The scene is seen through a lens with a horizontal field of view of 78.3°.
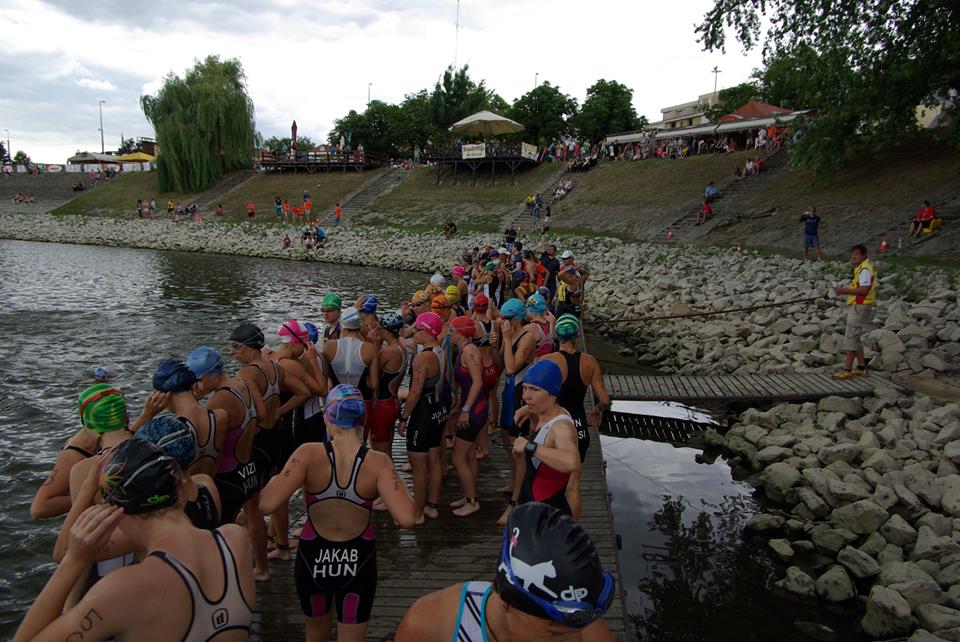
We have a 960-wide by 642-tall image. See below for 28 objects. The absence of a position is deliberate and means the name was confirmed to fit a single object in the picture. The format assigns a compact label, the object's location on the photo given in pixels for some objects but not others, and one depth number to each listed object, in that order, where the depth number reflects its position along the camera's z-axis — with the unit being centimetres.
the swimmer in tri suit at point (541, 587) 174
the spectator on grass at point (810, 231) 1947
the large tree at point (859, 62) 1591
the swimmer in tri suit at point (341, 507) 337
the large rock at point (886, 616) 539
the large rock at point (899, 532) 654
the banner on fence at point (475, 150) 4175
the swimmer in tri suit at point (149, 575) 209
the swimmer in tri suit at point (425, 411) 580
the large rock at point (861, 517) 684
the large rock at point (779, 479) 805
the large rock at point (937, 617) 519
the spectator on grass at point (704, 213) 2758
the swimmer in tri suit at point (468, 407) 603
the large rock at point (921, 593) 552
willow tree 4784
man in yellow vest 954
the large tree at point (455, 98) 5288
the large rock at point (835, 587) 594
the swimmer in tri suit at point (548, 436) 384
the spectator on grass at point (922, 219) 1881
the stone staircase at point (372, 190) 4284
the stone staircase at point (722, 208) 2689
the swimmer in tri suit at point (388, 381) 602
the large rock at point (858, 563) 621
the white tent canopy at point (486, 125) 3991
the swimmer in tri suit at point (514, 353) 634
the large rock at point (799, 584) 609
